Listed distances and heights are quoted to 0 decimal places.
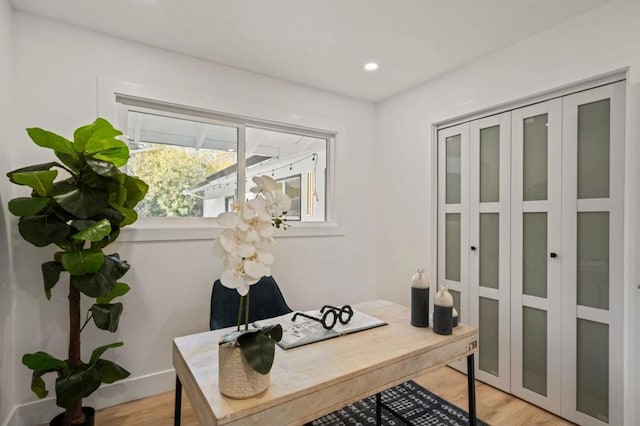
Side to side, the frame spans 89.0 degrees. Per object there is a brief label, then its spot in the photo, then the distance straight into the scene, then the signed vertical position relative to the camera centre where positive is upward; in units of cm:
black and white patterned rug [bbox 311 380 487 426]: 208 -135
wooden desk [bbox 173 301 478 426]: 108 -63
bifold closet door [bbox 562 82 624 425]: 195 -27
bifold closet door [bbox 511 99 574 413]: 221 -30
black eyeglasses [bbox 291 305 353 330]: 169 -57
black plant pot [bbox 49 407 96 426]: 183 -120
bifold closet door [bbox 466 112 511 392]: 250 -26
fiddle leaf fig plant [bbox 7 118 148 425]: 164 -9
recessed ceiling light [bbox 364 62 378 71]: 273 +123
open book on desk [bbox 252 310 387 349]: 154 -61
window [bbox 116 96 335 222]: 251 +46
